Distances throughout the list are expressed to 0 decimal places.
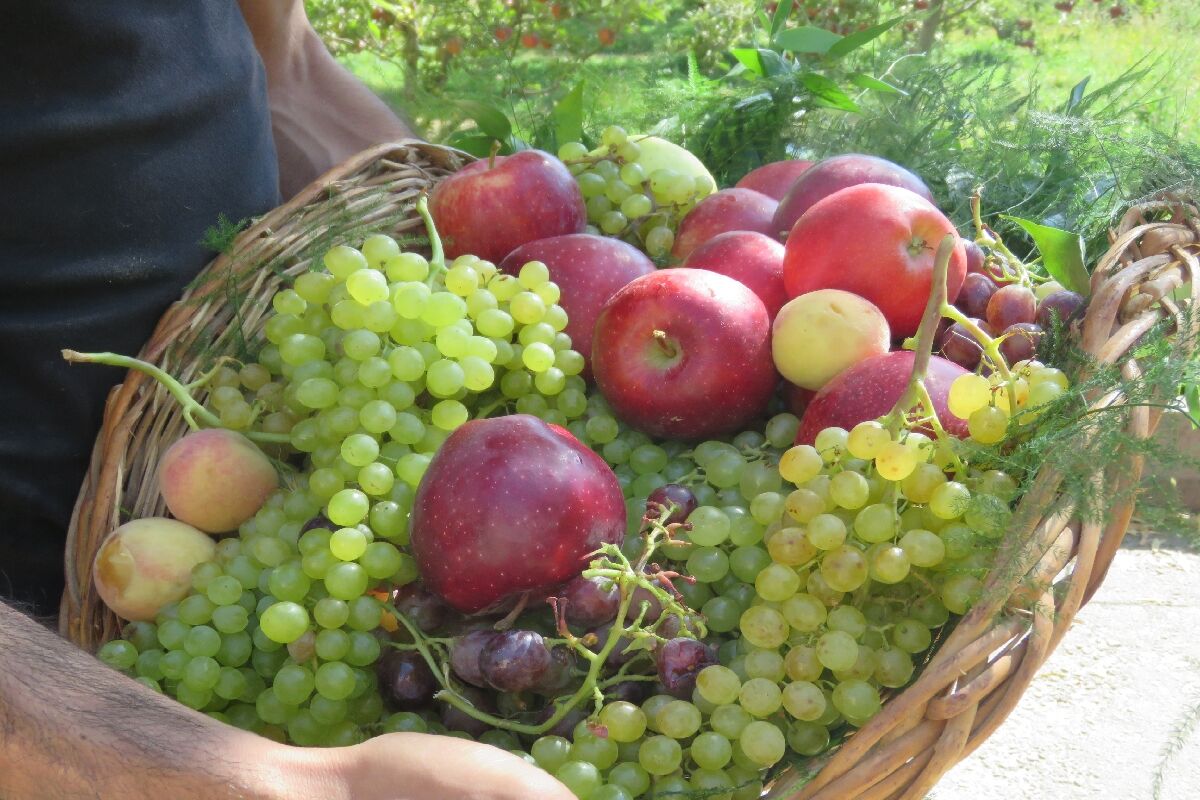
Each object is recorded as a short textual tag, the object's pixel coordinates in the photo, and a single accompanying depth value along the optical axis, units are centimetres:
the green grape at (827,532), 84
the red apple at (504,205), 134
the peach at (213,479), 104
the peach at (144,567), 100
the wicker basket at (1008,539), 77
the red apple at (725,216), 134
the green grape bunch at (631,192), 143
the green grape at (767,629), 85
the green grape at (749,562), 94
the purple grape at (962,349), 107
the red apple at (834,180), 128
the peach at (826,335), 106
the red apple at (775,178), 148
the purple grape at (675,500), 95
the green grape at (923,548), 83
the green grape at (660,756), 81
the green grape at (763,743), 80
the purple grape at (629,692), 88
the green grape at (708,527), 92
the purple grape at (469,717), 88
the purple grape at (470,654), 85
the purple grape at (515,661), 83
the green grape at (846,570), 83
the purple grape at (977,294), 114
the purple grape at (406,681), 91
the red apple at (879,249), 112
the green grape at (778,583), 86
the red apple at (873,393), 98
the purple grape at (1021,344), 102
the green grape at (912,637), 84
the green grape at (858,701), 80
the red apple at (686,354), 111
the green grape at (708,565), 93
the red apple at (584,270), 125
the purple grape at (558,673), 86
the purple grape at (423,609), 96
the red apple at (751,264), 122
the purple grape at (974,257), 119
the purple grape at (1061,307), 104
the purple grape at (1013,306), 107
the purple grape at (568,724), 86
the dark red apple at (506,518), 92
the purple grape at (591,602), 88
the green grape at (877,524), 85
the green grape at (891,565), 82
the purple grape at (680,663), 85
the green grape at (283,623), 90
